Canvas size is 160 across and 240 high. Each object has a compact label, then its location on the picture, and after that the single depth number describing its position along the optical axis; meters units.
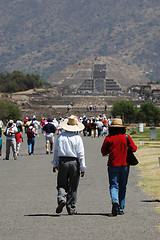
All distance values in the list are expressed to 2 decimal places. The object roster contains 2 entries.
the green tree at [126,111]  94.28
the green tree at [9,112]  88.33
